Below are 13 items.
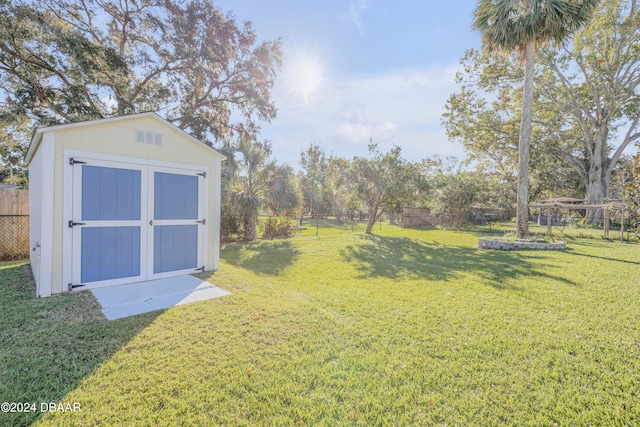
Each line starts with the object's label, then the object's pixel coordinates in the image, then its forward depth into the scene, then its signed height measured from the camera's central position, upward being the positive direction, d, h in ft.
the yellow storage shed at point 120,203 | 12.84 +0.08
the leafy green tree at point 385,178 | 38.75 +4.86
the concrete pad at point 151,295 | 11.71 -4.50
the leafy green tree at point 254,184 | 32.89 +3.15
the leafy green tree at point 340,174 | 41.88 +5.94
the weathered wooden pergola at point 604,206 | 34.22 +1.37
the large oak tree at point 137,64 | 27.89 +17.44
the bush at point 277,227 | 39.11 -2.80
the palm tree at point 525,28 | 28.30 +20.73
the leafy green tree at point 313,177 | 98.17 +13.59
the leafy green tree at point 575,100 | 48.80 +22.88
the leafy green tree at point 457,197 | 58.29 +3.62
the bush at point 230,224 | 33.14 -2.18
